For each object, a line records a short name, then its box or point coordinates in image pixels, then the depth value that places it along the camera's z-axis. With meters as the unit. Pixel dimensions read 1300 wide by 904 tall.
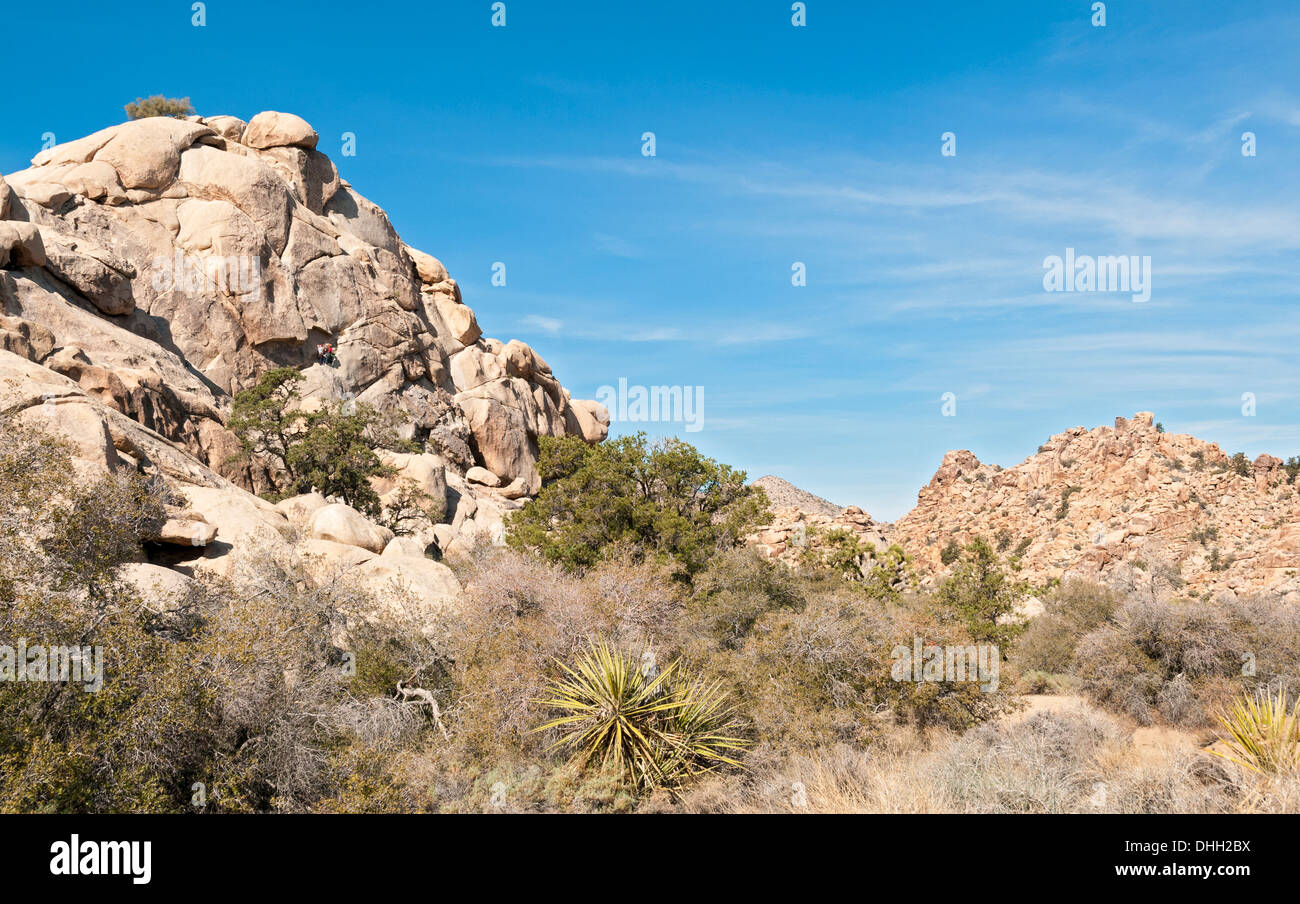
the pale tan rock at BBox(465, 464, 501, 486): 42.75
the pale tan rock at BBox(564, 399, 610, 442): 56.44
